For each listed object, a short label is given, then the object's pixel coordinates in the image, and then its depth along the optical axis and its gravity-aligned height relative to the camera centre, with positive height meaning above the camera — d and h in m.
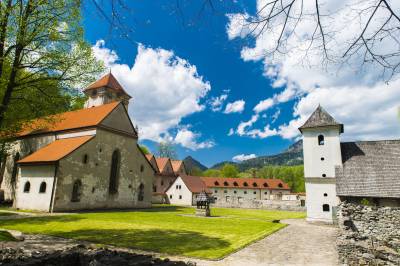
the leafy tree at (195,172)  97.78 +4.95
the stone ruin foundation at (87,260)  4.88 -1.45
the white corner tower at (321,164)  24.05 +2.17
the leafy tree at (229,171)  103.12 +5.62
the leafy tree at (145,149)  71.97 +9.23
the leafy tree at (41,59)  12.19 +6.17
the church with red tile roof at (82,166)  24.61 +1.69
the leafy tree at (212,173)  118.56 +5.46
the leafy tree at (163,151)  80.27 +9.86
